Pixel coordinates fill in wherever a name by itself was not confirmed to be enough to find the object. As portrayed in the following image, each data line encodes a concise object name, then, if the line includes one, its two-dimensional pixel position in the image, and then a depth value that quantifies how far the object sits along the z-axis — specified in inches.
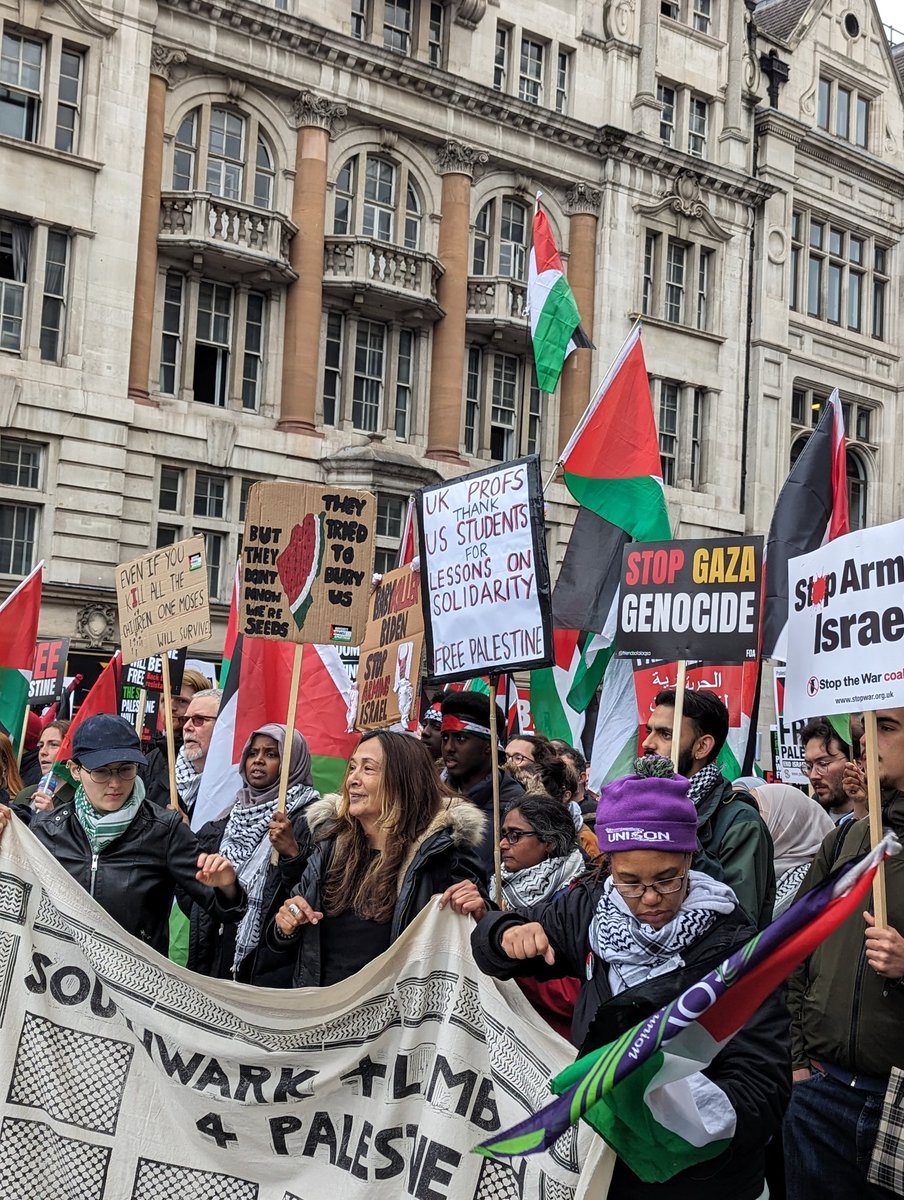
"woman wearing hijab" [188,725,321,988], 214.7
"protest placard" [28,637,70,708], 503.8
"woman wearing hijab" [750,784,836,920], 245.3
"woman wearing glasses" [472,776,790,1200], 127.9
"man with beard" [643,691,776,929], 187.3
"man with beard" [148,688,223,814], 327.9
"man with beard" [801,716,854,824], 275.6
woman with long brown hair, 192.2
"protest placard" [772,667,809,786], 418.3
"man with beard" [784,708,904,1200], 157.2
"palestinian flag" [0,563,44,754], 407.5
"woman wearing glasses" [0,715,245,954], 213.3
